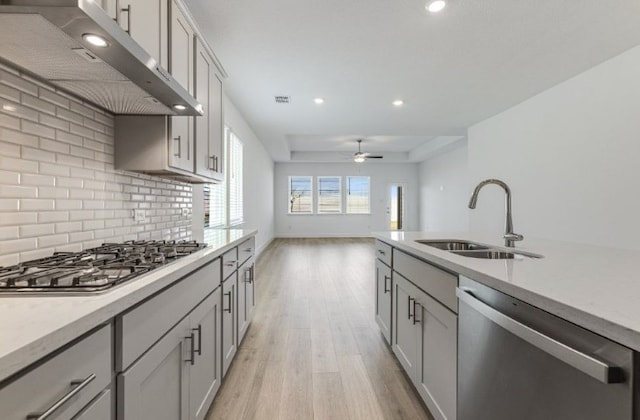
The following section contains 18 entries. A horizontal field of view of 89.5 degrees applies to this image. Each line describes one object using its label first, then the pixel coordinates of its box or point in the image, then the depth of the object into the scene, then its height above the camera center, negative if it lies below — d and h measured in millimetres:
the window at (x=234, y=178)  4797 +491
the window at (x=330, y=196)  11375 +469
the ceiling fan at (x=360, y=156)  8727 +1439
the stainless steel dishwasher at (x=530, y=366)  656 -402
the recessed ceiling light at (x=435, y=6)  2453 +1582
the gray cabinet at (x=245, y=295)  2436 -714
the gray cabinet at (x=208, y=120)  2338 +738
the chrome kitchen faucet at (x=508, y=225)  1792 -85
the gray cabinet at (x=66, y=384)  566 -354
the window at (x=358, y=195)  11430 +508
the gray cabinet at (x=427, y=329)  1388 -622
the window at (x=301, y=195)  11328 +493
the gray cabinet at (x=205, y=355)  1428 -729
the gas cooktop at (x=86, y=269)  872 -206
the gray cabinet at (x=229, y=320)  1938 -719
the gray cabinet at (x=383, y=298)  2434 -725
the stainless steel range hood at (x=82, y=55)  897 +536
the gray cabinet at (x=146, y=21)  1369 +883
